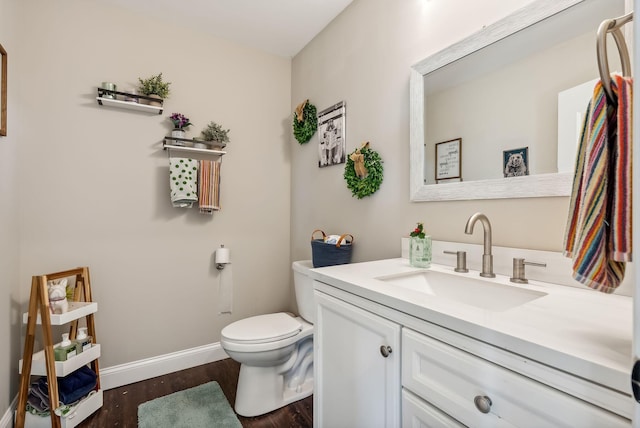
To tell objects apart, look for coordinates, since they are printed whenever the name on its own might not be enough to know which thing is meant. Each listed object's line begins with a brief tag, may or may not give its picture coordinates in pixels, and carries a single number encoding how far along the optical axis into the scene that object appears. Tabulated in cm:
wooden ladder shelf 142
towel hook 48
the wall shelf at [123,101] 182
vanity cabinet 51
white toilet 157
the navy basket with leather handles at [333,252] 173
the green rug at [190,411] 155
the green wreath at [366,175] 164
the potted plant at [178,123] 204
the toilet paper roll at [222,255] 221
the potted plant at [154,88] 196
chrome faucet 106
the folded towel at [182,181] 198
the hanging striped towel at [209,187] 207
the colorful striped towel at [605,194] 46
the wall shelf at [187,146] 202
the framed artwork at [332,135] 194
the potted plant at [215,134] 217
